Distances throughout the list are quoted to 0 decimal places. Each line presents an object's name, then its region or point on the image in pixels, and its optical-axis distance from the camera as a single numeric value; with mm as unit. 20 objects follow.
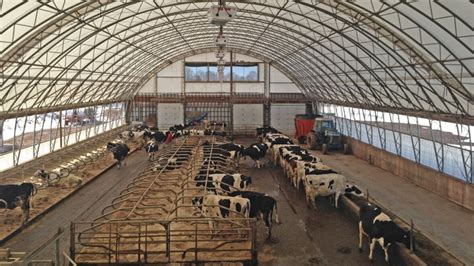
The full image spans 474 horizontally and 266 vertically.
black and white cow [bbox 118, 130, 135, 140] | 36844
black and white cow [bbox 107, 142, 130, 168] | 26688
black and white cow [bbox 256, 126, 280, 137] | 38422
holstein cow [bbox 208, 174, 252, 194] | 16953
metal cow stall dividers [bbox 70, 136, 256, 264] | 10430
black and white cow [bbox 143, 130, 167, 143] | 35812
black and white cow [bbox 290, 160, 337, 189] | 19781
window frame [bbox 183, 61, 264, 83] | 47250
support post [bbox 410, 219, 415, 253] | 12083
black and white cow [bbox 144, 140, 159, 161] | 29312
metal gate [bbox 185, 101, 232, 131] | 46906
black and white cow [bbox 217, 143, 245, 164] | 26406
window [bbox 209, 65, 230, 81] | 47344
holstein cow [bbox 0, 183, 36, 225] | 15594
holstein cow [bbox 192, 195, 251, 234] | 13688
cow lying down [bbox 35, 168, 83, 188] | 21000
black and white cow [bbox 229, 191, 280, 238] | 14273
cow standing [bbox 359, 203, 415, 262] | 12188
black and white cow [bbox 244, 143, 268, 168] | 27297
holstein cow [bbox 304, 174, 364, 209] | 18156
